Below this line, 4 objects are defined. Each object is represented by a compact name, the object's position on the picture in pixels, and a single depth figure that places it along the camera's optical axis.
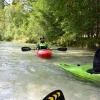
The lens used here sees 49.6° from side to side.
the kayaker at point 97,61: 3.11
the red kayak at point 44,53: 5.82
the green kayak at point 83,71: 3.11
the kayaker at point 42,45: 6.15
